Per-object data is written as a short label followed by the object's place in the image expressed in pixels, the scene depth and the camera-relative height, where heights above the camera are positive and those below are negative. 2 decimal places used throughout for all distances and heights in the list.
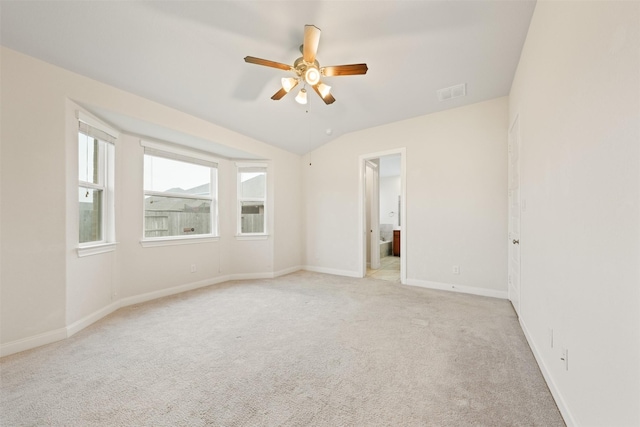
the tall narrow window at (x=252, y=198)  4.80 +0.34
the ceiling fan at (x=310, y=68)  2.13 +1.35
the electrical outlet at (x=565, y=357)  1.45 -0.83
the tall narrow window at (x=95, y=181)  2.81 +0.42
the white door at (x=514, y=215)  2.81 +0.00
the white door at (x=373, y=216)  5.71 -0.01
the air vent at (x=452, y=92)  3.26 +1.62
